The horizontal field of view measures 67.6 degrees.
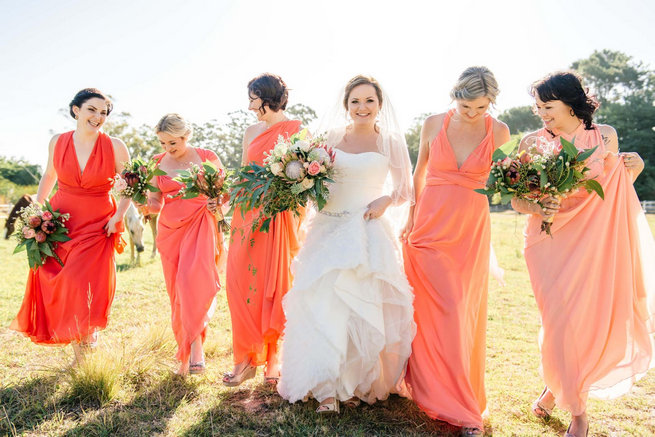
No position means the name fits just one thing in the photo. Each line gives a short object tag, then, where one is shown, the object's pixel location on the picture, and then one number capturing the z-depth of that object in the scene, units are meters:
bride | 4.25
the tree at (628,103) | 44.38
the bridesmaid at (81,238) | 5.45
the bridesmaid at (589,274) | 4.17
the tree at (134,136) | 30.80
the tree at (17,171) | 54.04
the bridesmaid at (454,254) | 4.27
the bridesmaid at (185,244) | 5.24
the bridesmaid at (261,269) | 5.11
